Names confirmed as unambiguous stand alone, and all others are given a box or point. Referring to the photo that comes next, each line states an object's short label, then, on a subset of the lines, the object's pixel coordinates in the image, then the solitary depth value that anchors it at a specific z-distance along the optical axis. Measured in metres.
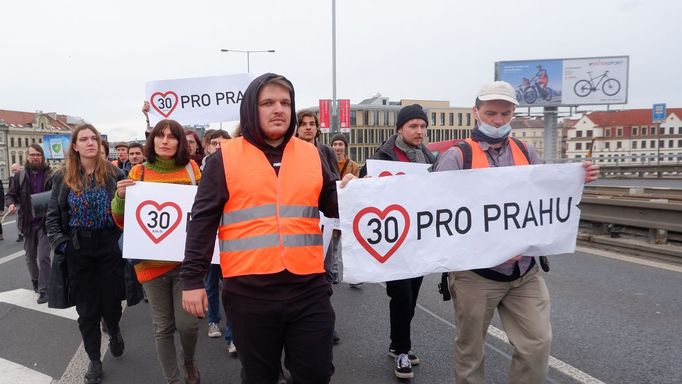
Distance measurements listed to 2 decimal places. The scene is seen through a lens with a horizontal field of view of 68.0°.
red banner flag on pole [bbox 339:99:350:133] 34.49
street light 31.11
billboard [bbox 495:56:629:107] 46.16
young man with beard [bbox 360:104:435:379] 3.95
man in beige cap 2.86
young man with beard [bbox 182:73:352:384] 2.40
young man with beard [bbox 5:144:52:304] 6.75
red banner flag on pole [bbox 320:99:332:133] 34.28
